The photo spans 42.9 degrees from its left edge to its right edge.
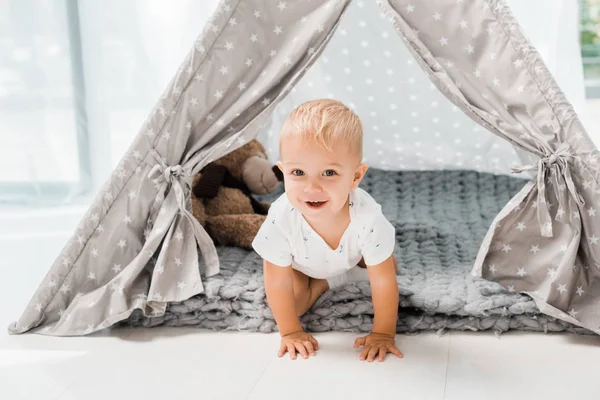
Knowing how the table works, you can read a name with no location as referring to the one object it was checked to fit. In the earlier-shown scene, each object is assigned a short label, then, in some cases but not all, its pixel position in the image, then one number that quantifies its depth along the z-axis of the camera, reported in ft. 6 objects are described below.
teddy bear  7.06
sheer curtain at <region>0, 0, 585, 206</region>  9.02
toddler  4.96
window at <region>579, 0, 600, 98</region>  15.37
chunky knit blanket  5.60
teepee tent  5.44
